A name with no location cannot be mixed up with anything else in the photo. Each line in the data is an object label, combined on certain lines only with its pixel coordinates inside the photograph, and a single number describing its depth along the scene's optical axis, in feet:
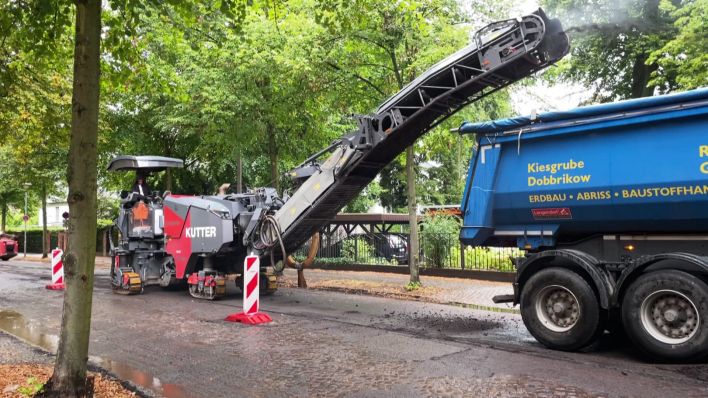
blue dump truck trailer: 20.33
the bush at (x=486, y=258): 49.01
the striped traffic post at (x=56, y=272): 46.39
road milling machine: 26.27
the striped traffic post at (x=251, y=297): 29.99
